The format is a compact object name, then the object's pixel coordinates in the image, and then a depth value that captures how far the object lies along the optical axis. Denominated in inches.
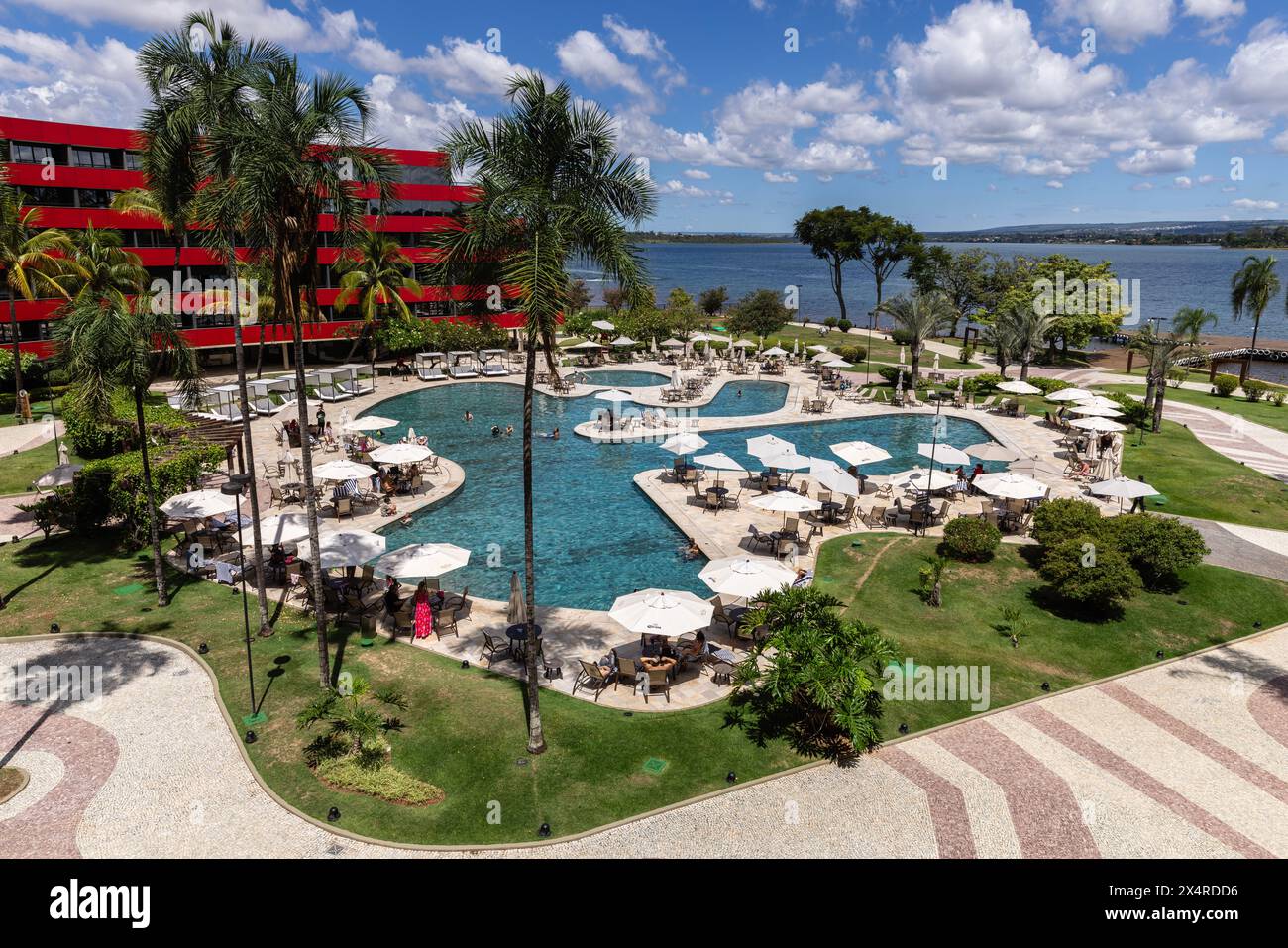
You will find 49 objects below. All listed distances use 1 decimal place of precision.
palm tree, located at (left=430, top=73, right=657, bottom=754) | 496.7
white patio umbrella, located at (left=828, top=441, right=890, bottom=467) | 1124.5
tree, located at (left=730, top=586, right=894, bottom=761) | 560.7
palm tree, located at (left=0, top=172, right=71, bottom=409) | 1301.7
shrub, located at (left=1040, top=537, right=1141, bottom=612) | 771.4
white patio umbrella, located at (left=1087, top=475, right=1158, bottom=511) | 987.9
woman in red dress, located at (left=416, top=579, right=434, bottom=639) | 721.0
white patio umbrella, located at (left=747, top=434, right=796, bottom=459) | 1146.0
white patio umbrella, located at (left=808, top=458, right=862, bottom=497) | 1008.2
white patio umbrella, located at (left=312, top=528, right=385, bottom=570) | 751.1
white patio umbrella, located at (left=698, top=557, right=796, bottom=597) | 700.7
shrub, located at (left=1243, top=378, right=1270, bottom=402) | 1916.8
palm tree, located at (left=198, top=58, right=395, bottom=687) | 550.6
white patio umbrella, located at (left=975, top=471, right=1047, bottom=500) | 987.3
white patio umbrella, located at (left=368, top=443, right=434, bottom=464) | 1064.2
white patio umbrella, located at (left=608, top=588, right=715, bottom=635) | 624.7
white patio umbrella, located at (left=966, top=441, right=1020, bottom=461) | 1134.4
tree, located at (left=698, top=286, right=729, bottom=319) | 3531.0
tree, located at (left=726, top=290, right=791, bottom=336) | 2667.3
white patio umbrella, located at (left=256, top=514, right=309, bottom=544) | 785.6
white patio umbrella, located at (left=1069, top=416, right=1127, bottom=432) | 1305.4
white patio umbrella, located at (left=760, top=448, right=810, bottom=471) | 1085.1
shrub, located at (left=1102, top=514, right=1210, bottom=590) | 820.0
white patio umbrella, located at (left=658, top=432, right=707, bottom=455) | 1173.7
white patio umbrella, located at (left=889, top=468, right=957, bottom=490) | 1073.5
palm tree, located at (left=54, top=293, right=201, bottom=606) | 667.4
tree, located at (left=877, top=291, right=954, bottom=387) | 1806.1
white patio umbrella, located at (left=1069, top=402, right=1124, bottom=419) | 1421.0
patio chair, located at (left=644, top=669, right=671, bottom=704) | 637.3
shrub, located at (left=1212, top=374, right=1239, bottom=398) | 1950.1
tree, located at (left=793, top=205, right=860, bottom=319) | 3245.6
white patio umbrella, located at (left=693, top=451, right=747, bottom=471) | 1106.7
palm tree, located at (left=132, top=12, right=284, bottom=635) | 606.2
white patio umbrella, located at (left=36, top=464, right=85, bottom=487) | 939.3
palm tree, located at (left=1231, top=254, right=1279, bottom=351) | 2376.7
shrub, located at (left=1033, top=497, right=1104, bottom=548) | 863.1
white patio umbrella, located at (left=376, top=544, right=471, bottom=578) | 732.7
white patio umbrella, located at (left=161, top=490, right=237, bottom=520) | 843.4
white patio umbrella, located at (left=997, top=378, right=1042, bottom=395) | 1689.2
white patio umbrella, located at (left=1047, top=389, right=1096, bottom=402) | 1525.1
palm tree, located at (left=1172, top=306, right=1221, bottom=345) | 1886.1
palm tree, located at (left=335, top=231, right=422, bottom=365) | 2047.2
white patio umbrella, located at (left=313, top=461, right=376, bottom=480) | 978.7
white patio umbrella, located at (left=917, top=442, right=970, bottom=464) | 1133.7
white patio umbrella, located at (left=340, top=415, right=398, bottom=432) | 1232.2
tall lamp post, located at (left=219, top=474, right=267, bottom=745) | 576.5
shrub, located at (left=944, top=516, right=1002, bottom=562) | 901.2
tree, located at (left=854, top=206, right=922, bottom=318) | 3196.4
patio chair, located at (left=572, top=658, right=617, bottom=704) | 640.4
